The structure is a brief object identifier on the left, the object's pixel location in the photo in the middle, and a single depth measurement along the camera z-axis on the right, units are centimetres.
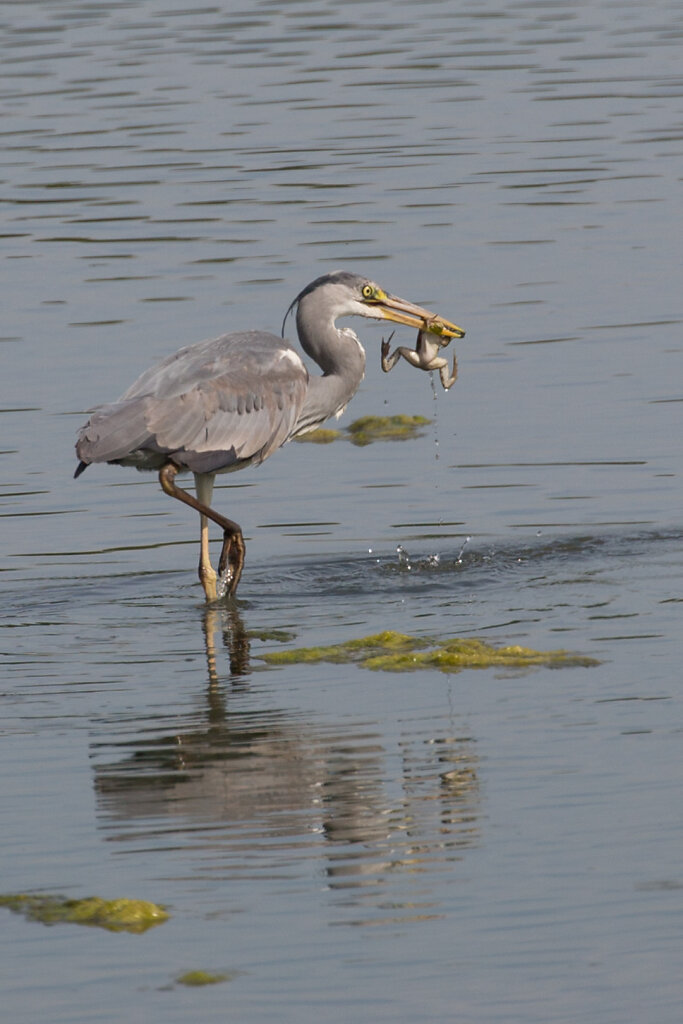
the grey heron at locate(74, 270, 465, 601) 2041
